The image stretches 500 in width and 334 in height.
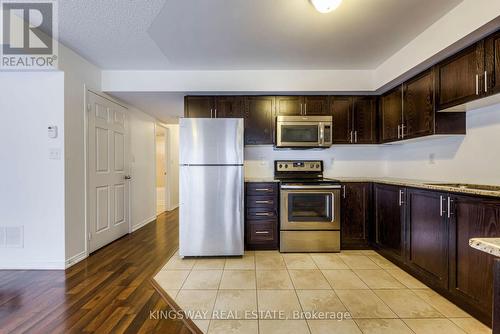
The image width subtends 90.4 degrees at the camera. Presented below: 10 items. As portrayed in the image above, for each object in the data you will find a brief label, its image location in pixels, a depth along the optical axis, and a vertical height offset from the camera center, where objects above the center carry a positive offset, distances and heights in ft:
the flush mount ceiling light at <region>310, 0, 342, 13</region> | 6.04 +3.96
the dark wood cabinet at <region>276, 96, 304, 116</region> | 11.30 +2.73
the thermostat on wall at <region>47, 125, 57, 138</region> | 8.62 +1.21
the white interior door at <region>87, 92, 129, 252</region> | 10.30 -0.28
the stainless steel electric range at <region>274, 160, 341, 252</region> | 10.28 -2.13
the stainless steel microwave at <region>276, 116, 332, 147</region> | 10.88 +1.50
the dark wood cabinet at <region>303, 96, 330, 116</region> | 11.31 +2.69
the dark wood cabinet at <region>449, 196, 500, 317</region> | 5.43 -2.07
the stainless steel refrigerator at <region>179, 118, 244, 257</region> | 9.66 -0.85
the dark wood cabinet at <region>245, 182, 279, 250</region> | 10.57 -2.04
